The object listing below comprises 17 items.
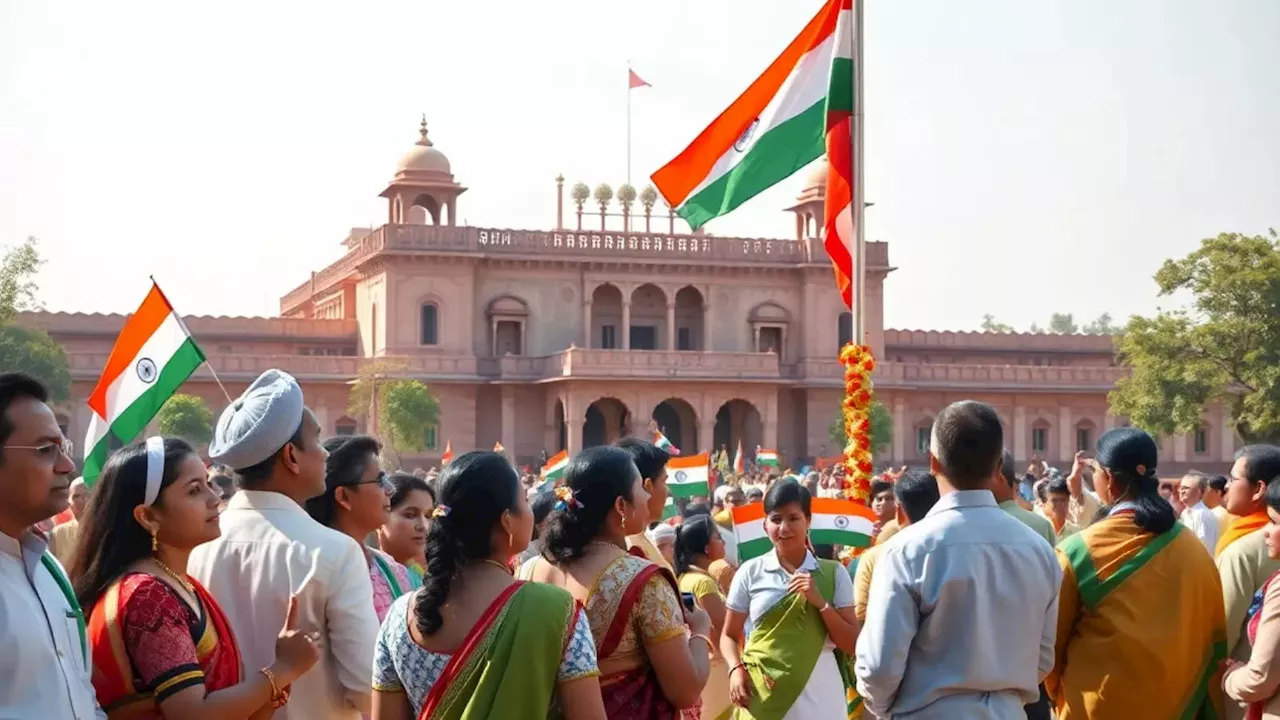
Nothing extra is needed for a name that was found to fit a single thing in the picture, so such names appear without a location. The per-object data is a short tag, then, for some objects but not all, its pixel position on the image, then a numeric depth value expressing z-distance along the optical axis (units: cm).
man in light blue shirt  414
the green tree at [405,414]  4134
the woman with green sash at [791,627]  590
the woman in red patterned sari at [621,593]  381
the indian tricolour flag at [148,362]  968
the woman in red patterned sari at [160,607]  344
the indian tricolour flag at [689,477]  1462
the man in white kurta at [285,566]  415
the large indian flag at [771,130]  1041
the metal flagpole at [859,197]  950
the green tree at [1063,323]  14675
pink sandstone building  4494
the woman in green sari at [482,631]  338
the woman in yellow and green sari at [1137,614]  482
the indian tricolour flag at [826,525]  797
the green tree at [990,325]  12144
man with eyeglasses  312
